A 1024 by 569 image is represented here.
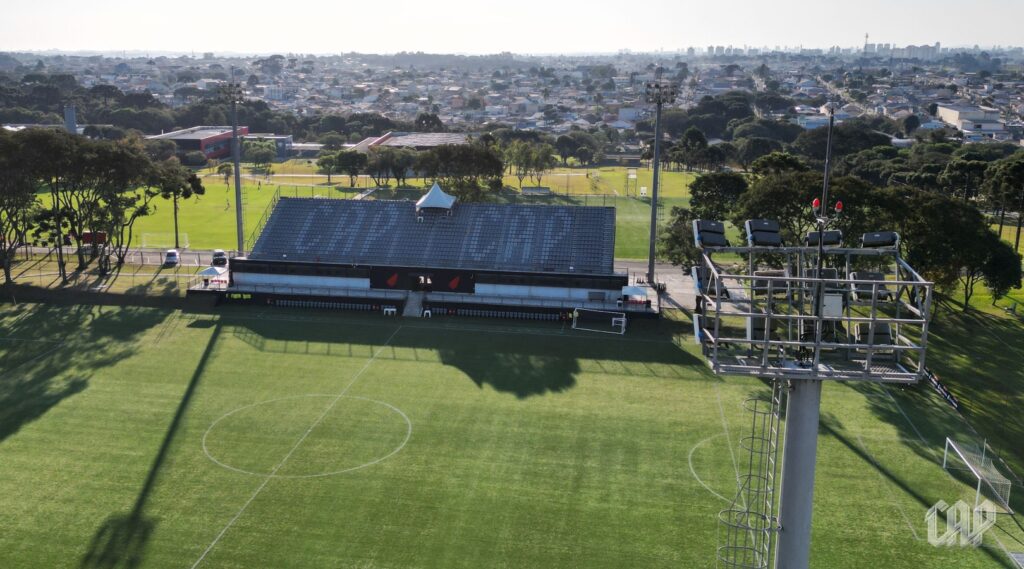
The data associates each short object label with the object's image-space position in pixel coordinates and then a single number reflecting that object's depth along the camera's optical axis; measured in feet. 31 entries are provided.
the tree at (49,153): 195.72
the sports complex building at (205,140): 471.62
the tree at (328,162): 380.04
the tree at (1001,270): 181.78
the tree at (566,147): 506.07
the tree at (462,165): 281.13
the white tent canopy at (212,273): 198.29
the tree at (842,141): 467.52
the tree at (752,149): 452.35
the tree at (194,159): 456.04
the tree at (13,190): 192.34
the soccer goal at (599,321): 176.86
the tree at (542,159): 368.03
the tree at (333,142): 499.92
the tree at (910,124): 641.73
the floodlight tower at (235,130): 205.77
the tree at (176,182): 227.20
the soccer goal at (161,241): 259.80
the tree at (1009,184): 203.00
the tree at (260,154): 444.96
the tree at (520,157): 369.71
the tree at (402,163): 359.25
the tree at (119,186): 209.77
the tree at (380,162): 359.46
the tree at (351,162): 364.17
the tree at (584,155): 482.28
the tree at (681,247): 204.23
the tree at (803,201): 176.45
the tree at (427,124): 599.57
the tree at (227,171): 386.36
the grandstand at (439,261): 184.65
